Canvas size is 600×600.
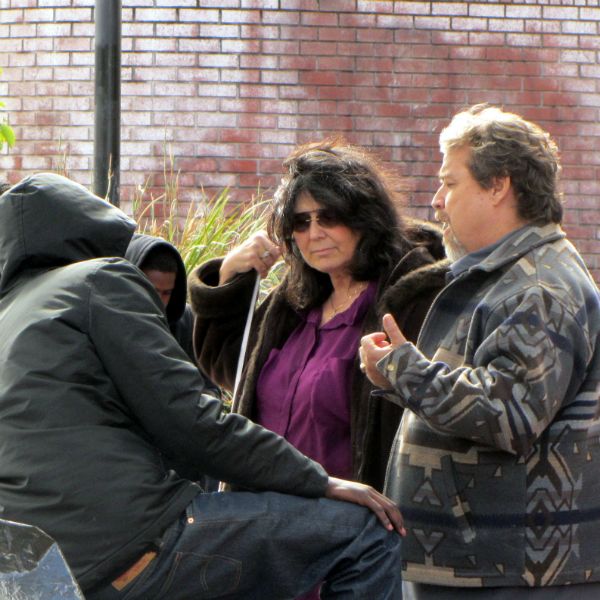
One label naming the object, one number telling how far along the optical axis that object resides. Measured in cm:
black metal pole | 1212
